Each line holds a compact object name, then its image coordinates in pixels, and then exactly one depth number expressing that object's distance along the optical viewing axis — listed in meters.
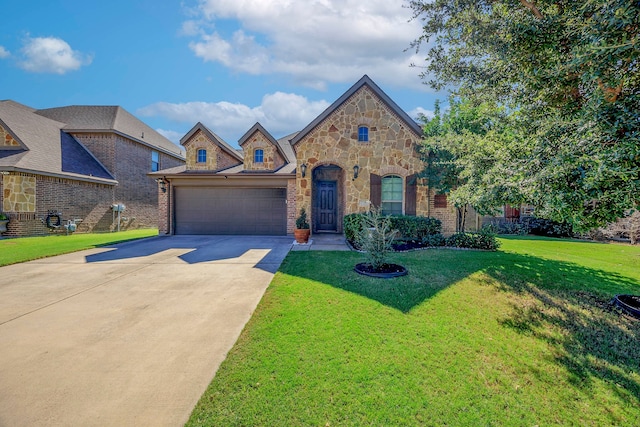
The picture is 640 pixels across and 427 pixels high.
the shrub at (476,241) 9.13
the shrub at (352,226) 9.20
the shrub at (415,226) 9.88
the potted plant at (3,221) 12.05
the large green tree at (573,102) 3.00
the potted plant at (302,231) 10.20
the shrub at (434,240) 9.53
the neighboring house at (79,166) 12.57
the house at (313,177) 11.77
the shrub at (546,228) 14.05
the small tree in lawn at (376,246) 5.98
